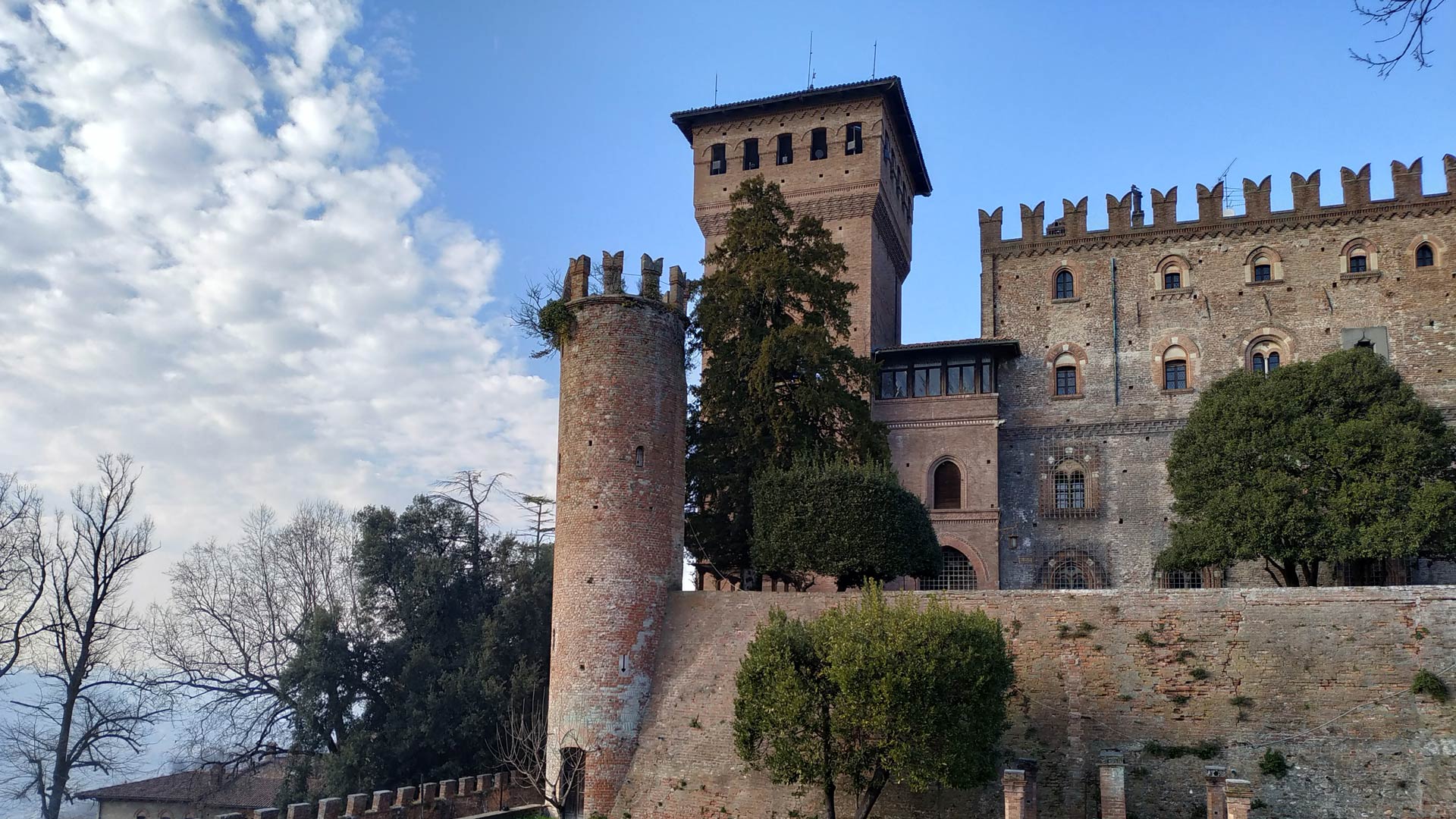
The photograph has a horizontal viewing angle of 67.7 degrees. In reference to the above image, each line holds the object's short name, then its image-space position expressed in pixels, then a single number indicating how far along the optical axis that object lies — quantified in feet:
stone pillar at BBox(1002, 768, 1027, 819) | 52.70
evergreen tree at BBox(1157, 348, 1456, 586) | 79.30
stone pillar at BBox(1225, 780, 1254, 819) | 48.32
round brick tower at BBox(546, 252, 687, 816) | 71.05
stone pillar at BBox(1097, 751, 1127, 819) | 52.85
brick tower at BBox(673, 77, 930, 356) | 113.70
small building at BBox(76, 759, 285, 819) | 98.32
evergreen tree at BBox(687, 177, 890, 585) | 86.79
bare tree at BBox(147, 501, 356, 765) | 92.99
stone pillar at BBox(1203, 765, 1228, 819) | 52.85
